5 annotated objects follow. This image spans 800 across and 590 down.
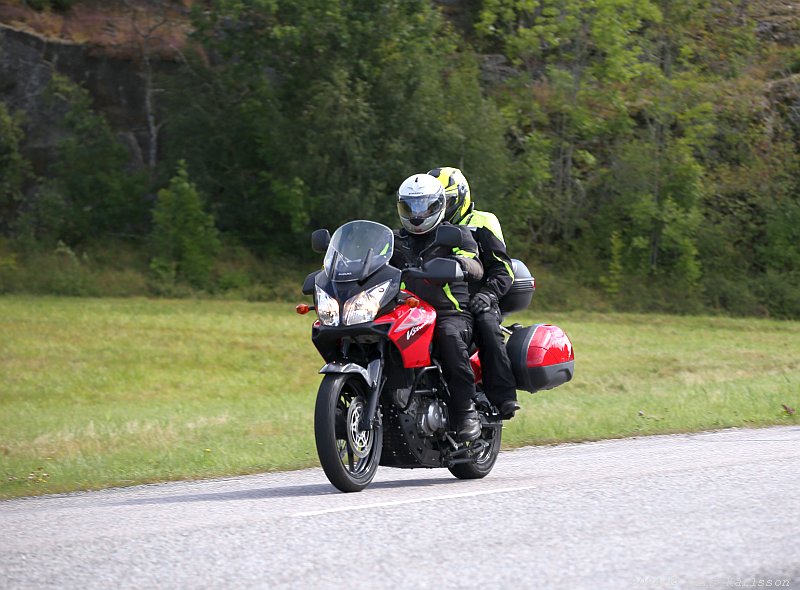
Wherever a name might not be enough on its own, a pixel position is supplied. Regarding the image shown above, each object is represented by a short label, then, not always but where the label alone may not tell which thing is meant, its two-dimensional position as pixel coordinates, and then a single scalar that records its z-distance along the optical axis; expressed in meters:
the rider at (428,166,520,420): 19.87
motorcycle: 17.61
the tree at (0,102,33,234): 87.25
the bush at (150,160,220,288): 83.44
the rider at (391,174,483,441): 19.11
